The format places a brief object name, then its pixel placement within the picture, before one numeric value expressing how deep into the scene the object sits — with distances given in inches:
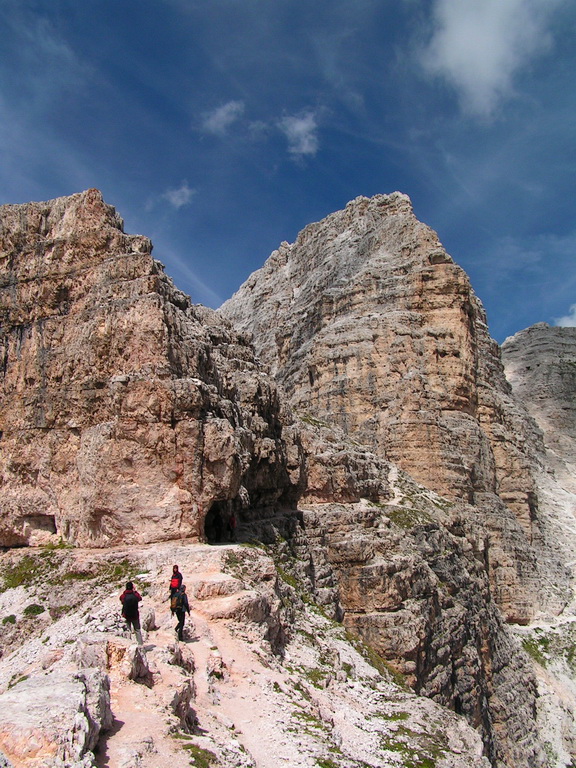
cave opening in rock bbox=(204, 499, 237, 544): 808.3
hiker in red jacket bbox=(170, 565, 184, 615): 516.4
